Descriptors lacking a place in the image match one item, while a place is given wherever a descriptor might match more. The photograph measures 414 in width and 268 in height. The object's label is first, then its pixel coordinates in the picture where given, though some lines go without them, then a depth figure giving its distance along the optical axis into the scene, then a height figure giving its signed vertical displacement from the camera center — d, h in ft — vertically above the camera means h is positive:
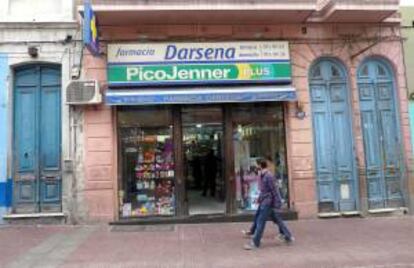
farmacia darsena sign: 41.55 +9.24
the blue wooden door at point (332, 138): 43.29 +3.01
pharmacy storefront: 41.68 +4.31
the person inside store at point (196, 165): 42.75 +1.13
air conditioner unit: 40.45 +6.87
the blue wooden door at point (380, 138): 43.83 +2.92
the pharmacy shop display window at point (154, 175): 42.32 +0.40
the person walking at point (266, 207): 31.48 -1.82
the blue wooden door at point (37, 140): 41.11 +3.49
